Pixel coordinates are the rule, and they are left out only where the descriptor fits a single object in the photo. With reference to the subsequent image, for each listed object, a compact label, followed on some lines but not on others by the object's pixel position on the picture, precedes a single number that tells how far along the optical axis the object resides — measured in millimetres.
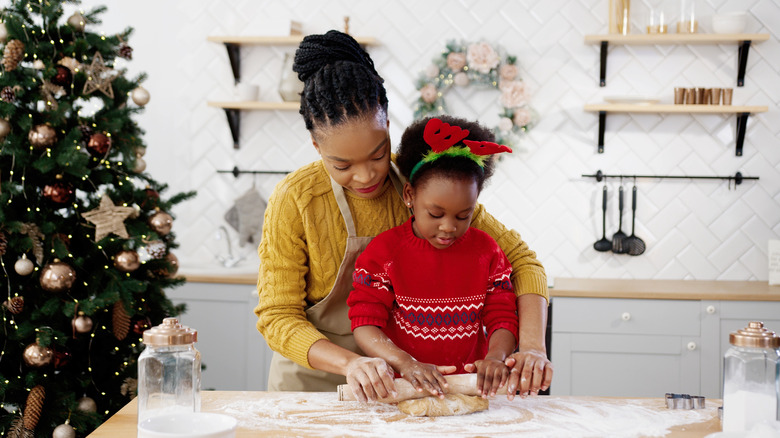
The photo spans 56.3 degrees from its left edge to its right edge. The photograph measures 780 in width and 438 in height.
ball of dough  1223
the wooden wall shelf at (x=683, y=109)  3113
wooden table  1151
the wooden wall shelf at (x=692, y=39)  3127
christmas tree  2119
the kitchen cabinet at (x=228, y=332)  3041
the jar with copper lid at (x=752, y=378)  1050
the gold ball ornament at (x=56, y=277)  2117
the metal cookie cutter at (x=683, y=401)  1275
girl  1451
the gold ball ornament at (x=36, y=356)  2092
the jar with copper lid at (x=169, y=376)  1068
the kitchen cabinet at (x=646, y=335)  2836
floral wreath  3311
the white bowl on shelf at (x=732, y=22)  3135
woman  1362
